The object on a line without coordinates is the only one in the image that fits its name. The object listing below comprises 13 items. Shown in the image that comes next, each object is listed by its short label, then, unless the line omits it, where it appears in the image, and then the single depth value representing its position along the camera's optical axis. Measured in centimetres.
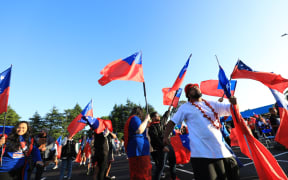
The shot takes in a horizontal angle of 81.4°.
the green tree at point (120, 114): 6203
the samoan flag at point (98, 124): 481
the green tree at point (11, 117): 3995
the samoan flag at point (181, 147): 570
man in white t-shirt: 211
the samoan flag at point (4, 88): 386
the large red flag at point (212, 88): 537
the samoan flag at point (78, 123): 716
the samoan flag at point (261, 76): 337
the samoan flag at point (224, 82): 289
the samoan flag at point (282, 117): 351
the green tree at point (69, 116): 5162
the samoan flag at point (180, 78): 436
